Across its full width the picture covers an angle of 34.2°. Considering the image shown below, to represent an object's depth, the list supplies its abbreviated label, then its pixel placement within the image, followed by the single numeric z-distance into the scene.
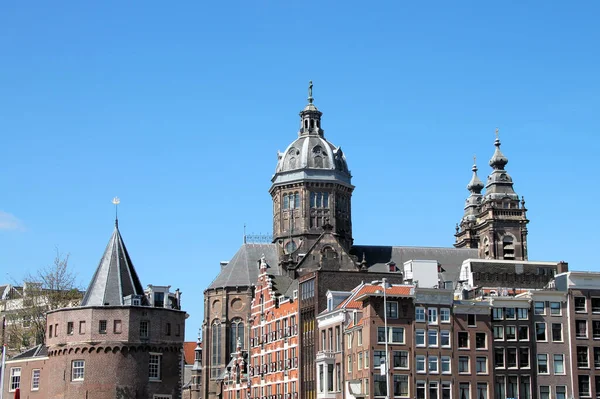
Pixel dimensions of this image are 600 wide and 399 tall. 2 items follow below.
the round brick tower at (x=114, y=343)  87.44
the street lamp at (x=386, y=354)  76.50
